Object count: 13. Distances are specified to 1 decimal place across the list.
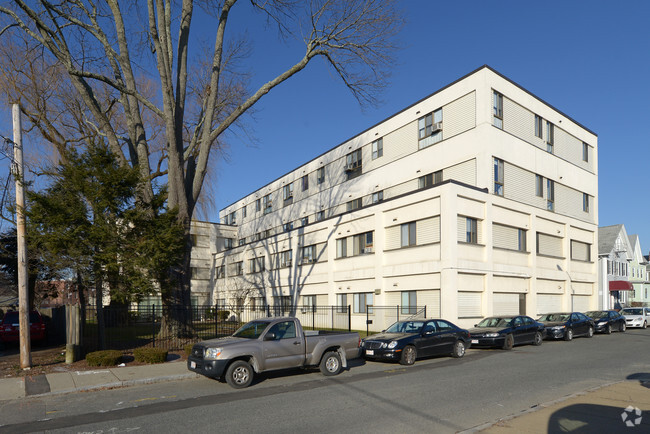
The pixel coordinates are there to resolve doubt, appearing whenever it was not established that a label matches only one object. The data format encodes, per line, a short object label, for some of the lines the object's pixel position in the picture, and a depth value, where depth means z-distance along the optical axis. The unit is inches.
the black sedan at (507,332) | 811.4
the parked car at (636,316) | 1332.4
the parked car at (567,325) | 986.7
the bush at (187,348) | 658.1
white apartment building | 1066.1
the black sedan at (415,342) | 637.9
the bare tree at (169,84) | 768.3
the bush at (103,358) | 592.4
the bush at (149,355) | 623.8
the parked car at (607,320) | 1162.6
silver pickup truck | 471.2
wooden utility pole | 566.9
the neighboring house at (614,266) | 1851.6
